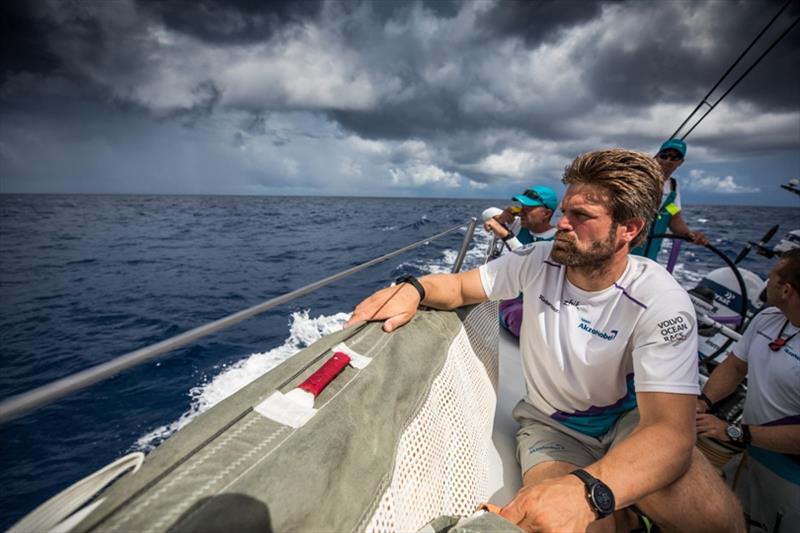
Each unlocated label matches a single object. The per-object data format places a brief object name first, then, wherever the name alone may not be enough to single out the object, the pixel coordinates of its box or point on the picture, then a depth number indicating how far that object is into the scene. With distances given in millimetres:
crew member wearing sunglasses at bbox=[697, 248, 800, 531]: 1748
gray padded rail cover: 643
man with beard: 1175
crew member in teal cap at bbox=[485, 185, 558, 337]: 3305
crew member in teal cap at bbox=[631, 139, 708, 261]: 3516
